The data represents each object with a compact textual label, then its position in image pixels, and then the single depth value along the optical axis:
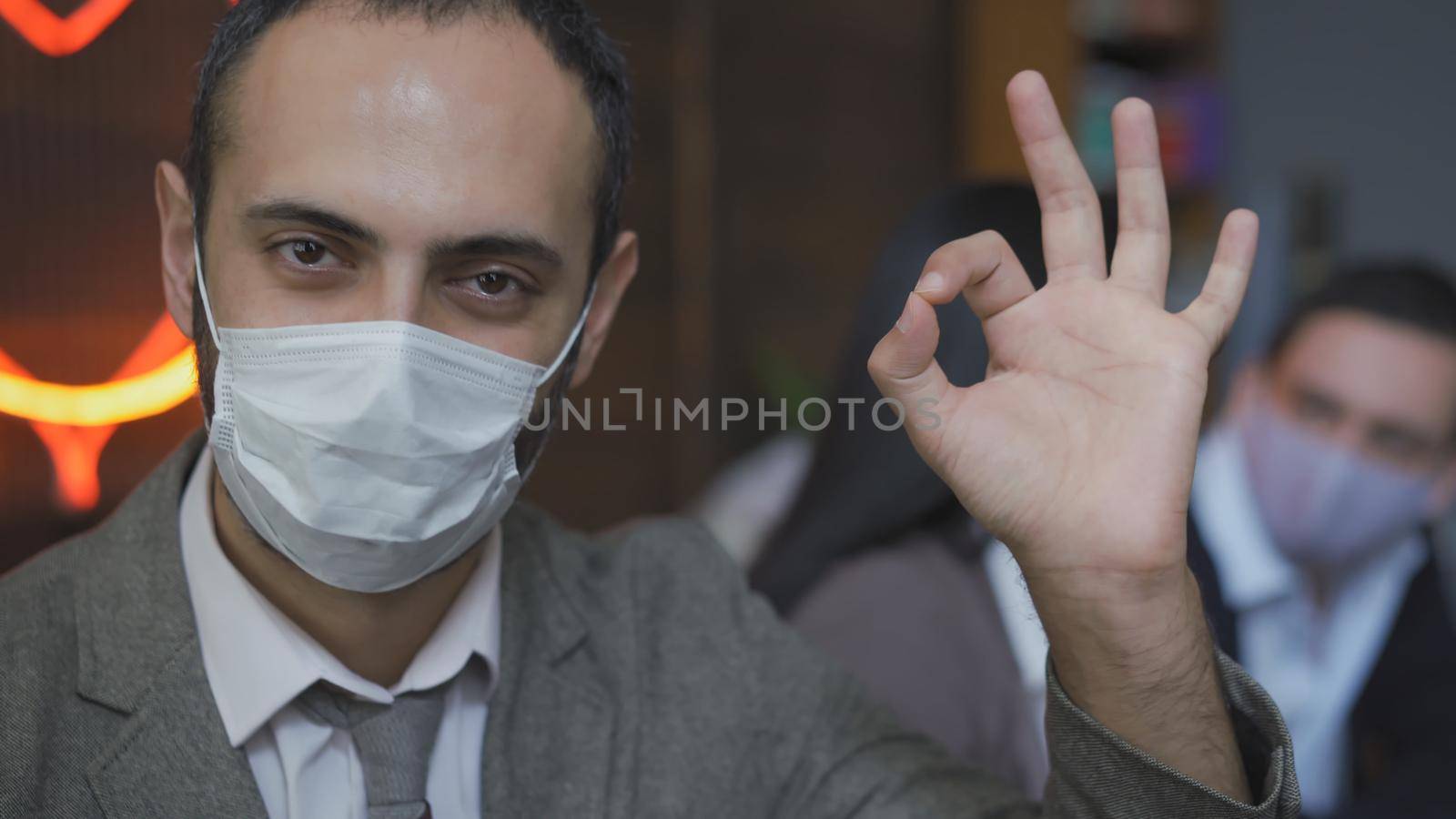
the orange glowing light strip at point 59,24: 1.58
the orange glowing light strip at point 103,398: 1.57
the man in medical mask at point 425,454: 0.95
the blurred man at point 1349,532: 1.95
